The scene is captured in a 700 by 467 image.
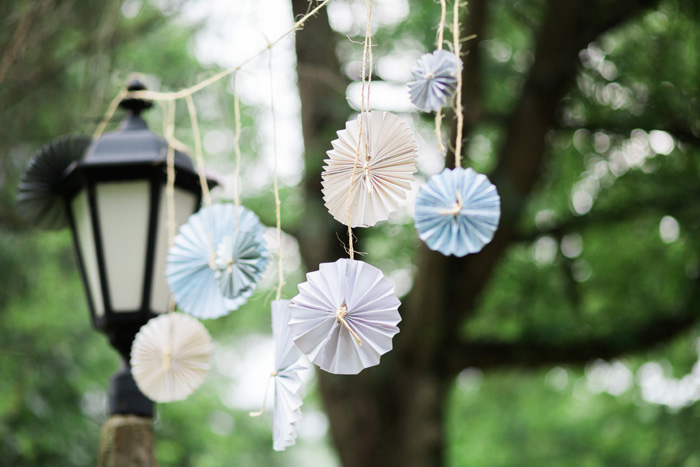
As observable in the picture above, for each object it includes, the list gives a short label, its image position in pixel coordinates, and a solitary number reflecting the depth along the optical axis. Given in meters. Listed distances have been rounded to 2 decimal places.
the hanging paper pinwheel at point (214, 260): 1.86
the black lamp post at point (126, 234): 2.21
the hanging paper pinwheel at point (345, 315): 1.64
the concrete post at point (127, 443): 2.14
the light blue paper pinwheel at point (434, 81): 1.78
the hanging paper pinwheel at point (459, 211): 1.67
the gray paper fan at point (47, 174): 2.34
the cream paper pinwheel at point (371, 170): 1.67
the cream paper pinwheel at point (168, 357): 1.96
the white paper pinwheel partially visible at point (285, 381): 1.73
